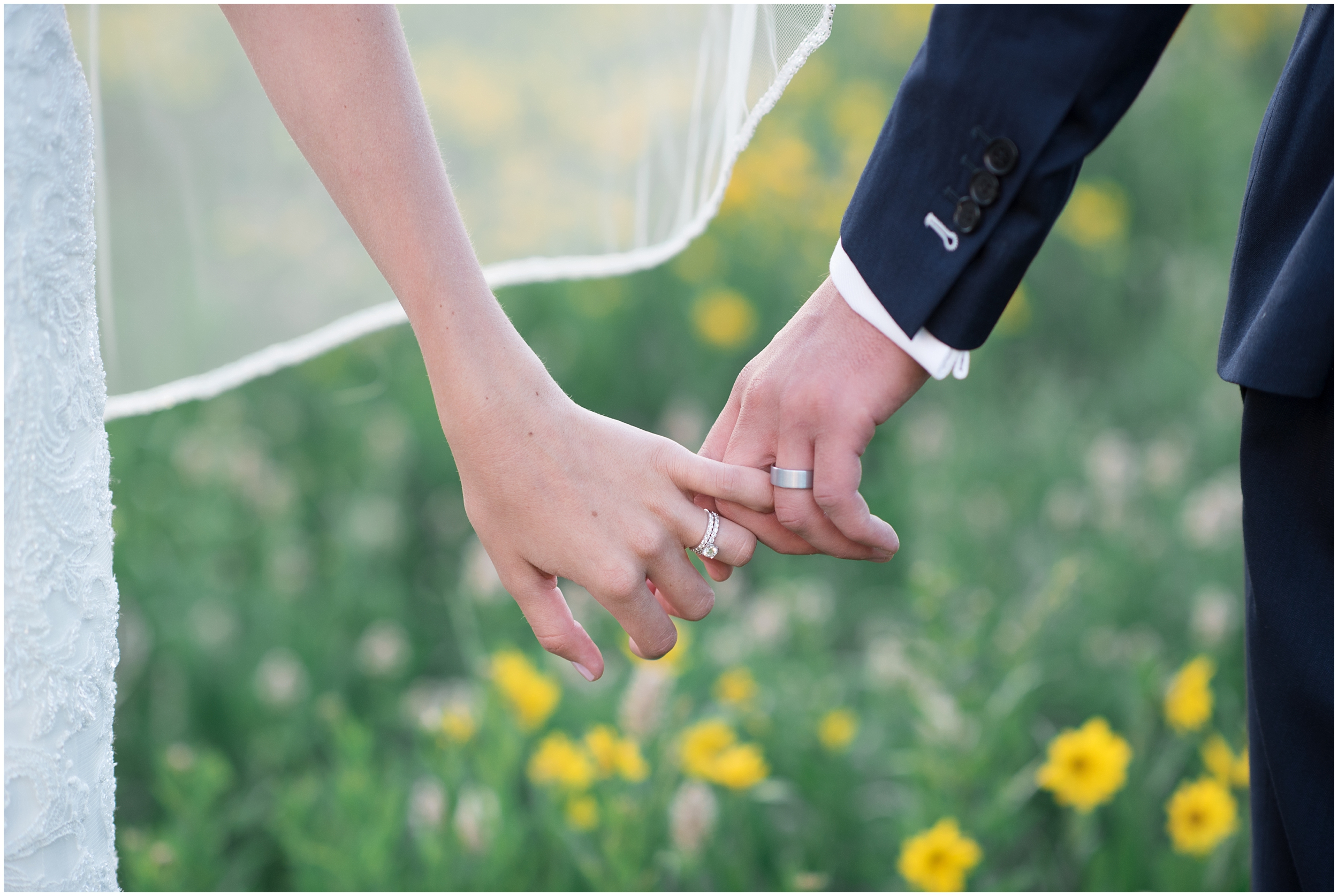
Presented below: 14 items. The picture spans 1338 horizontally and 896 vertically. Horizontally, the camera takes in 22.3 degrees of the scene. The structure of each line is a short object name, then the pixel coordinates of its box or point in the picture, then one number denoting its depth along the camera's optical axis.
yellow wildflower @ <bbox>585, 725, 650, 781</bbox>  1.87
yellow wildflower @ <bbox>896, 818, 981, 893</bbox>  1.84
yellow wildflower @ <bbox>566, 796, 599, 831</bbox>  1.88
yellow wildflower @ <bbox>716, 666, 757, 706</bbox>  1.96
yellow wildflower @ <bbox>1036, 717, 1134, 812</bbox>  1.87
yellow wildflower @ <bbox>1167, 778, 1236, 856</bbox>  1.87
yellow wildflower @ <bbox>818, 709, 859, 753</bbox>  1.97
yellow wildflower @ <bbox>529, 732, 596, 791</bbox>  1.89
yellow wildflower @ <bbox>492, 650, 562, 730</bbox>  1.95
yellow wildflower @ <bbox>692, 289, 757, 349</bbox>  2.90
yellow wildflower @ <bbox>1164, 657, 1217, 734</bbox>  1.92
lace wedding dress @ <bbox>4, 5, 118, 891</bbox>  1.57
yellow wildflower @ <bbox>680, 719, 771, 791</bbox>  1.88
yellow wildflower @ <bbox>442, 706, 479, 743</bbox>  1.93
